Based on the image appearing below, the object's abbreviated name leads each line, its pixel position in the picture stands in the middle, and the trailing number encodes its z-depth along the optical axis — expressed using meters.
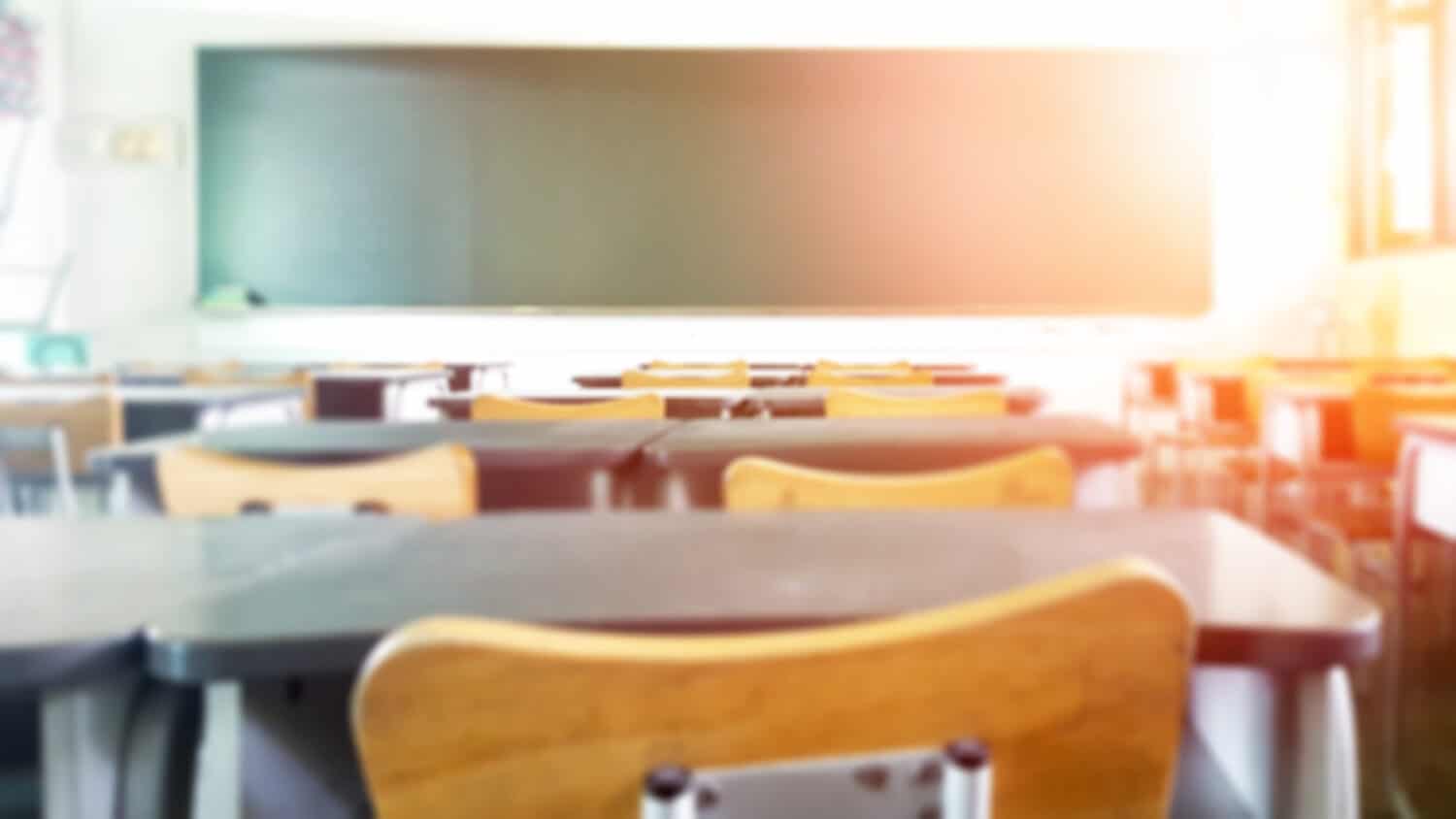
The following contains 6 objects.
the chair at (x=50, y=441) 1.58
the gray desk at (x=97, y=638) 0.47
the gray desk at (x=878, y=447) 1.08
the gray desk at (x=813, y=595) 0.50
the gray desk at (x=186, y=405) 1.29
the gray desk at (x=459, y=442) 1.11
